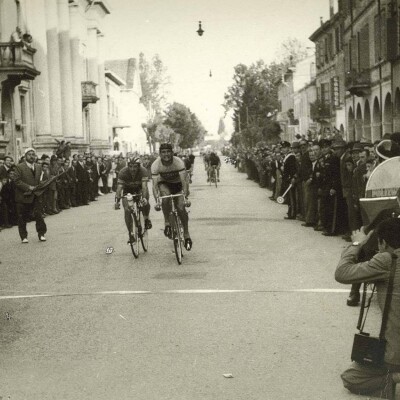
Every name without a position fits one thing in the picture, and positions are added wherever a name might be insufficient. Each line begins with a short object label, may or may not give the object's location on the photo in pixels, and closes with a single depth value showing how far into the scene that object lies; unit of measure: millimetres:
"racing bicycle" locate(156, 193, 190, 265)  12898
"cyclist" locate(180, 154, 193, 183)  41491
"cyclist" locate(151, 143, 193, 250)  13688
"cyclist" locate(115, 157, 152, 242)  14375
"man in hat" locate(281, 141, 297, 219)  21738
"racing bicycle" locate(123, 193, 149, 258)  13980
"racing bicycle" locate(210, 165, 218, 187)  45481
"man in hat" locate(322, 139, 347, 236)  16766
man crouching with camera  5527
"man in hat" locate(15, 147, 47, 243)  17281
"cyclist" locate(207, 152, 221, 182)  45500
